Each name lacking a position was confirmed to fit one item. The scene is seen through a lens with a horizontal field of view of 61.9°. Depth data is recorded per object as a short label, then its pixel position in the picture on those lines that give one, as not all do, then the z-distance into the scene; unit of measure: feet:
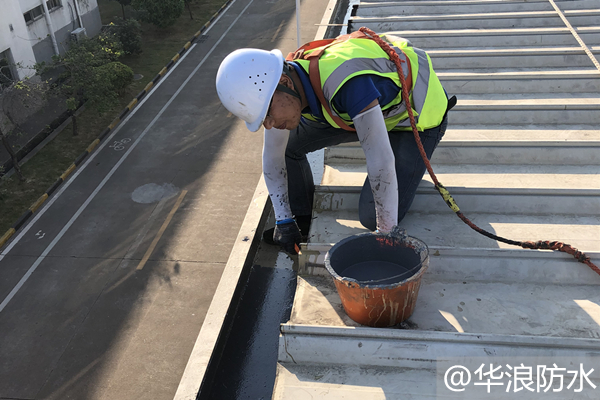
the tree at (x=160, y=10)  72.33
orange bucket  9.53
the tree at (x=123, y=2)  77.00
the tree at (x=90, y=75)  49.60
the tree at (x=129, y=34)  66.59
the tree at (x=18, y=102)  43.86
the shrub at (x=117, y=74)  51.32
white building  51.62
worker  10.43
